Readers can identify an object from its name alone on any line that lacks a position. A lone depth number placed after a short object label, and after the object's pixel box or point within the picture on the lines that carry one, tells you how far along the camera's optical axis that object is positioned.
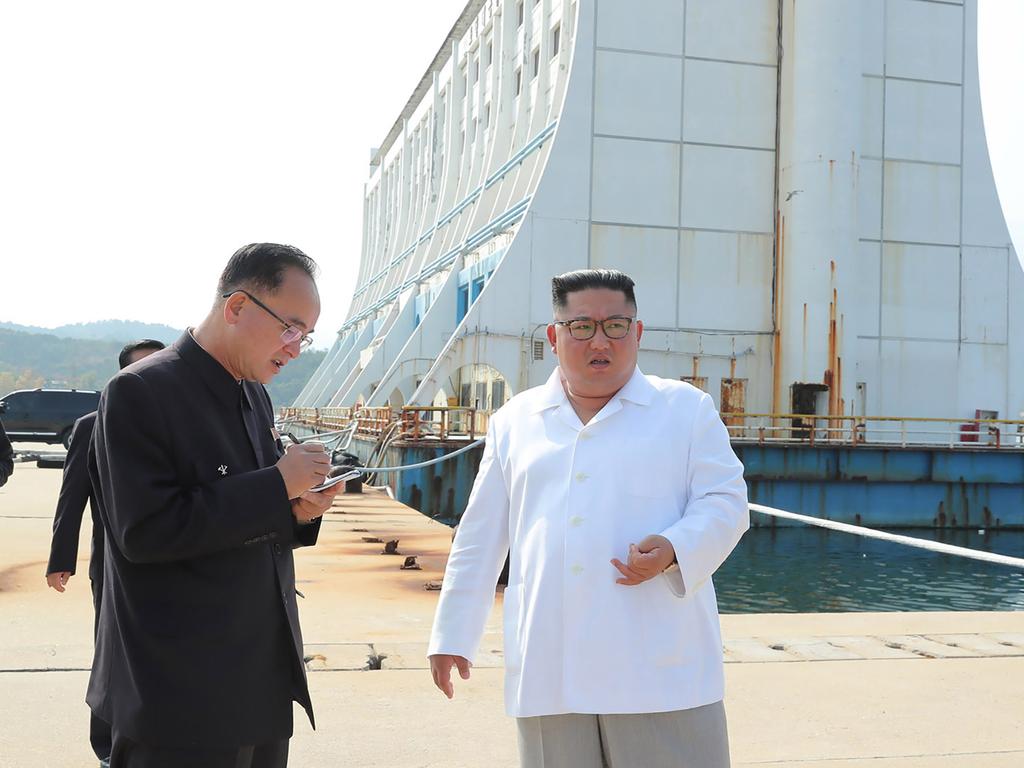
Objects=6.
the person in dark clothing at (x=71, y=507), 4.21
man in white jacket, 2.53
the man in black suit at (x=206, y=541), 2.25
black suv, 28.89
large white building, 25.53
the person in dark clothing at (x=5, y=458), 5.19
